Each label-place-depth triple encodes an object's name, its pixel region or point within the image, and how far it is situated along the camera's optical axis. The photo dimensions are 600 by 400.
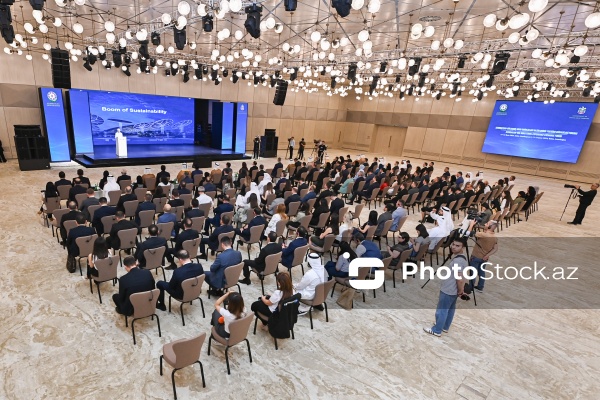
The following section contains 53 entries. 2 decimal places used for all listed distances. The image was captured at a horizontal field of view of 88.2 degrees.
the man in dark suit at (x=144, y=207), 6.86
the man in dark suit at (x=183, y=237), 5.50
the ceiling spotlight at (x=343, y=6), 5.16
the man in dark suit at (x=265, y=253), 5.25
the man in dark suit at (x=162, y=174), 9.54
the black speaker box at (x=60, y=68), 12.22
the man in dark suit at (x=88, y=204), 6.77
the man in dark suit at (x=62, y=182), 8.10
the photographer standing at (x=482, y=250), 5.46
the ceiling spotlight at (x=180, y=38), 8.35
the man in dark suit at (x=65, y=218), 5.84
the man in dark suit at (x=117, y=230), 5.69
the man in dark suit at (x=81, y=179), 8.54
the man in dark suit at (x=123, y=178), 9.34
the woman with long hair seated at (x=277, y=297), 4.00
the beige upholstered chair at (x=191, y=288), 4.23
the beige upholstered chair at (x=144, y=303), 3.76
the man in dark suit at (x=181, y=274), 4.30
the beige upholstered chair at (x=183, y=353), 3.10
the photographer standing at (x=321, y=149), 20.09
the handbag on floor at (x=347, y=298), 5.20
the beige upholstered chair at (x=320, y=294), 4.48
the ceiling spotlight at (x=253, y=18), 6.61
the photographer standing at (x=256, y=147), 19.19
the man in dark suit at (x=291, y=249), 5.59
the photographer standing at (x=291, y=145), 20.88
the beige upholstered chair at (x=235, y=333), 3.49
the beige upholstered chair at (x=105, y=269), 4.52
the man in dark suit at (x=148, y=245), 5.05
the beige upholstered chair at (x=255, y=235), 6.42
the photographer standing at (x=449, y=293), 4.27
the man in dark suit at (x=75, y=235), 5.29
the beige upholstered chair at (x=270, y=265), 5.18
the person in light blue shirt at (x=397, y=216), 7.96
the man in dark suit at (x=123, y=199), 7.48
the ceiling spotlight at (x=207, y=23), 7.53
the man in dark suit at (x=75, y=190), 7.77
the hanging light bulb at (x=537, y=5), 4.17
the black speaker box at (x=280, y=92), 17.05
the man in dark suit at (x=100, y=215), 6.33
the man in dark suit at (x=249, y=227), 6.48
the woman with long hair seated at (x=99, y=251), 4.53
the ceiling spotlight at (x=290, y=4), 6.02
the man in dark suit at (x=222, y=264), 4.77
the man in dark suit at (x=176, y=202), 7.31
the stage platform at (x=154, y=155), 14.41
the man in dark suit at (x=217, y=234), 5.95
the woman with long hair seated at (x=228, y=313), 3.50
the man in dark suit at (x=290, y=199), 8.48
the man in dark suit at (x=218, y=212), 7.09
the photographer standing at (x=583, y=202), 10.48
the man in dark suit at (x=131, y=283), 3.97
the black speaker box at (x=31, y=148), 12.38
